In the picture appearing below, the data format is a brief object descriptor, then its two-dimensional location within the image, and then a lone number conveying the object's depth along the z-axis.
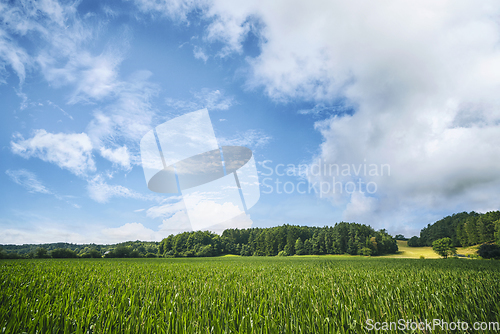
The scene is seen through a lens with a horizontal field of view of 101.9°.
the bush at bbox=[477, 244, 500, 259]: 40.92
